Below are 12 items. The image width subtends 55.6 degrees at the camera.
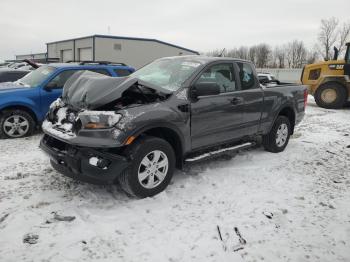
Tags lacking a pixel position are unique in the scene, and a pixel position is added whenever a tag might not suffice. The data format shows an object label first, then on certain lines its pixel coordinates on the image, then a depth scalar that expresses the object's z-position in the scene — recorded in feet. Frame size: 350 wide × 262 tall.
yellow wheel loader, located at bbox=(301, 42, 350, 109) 44.86
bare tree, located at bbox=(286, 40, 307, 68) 222.97
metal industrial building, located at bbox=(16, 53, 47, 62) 173.88
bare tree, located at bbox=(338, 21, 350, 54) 153.73
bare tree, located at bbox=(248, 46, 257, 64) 235.20
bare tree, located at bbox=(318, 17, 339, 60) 172.86
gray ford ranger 12.46
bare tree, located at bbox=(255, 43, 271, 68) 226.79
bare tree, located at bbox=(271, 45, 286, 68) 225.33
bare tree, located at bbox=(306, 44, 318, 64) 197.88
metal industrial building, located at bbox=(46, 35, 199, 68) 102.89
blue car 22.54
